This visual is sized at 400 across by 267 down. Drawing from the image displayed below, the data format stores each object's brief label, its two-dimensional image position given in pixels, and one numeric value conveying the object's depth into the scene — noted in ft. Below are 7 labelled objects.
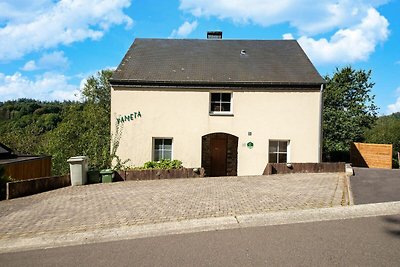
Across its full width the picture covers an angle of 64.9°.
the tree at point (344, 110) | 100.68
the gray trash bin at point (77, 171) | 40.22
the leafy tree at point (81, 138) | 61.07
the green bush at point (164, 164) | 46.19
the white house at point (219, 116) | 52.11
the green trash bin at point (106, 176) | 42.06
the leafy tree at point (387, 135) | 97.93
